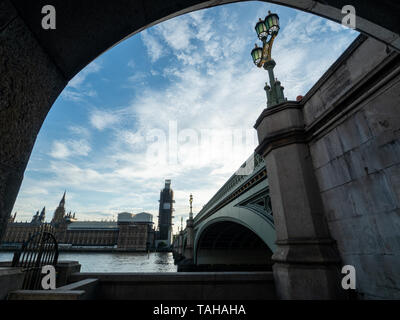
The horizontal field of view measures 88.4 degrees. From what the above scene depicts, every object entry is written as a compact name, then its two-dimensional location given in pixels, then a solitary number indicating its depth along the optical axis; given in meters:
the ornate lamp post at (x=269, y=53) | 5.27
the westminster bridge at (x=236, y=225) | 7.86
